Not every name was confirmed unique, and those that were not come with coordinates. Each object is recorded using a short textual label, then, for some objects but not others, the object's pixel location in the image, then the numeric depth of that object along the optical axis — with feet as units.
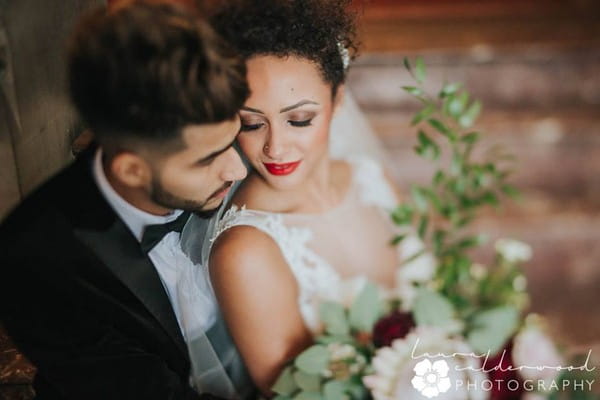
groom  2.17
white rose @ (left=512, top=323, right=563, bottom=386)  2.84
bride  3.00
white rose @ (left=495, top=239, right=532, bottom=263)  4.15
